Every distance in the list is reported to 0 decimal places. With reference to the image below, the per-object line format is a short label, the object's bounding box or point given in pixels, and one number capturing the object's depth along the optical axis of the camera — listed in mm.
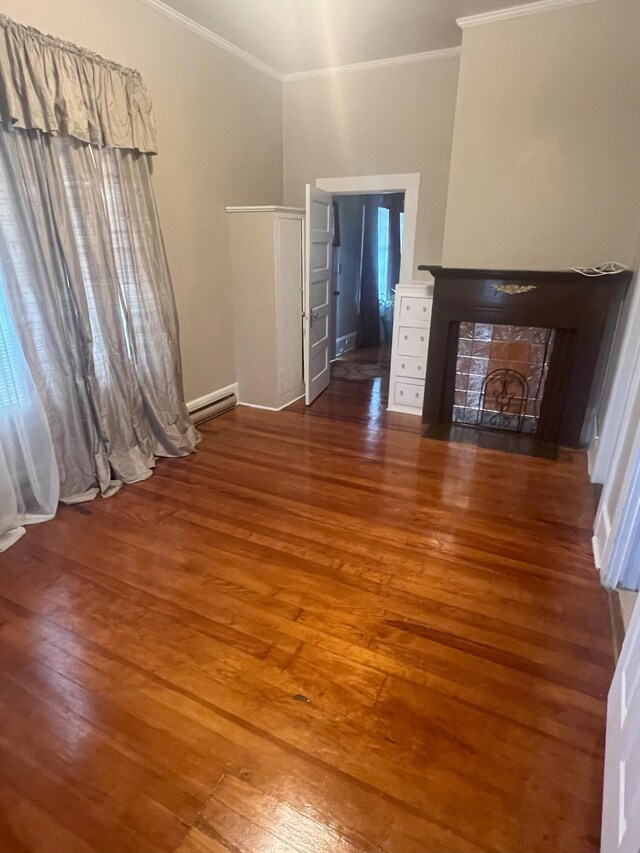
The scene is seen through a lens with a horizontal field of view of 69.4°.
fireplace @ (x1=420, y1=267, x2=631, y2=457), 3158
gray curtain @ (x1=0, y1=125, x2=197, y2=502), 2271
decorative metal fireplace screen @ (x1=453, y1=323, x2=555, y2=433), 3467
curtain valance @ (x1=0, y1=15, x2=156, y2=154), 2105
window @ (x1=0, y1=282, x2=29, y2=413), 2295
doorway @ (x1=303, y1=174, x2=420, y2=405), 4012
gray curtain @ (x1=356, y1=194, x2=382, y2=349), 6336
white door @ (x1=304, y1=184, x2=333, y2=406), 3799
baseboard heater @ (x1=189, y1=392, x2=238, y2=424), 3829
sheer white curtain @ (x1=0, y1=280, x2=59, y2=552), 2324
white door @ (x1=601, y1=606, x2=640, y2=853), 989
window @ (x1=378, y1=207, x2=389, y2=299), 6568
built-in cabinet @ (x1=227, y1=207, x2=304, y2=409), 3738
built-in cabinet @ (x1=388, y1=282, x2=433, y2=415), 3910
